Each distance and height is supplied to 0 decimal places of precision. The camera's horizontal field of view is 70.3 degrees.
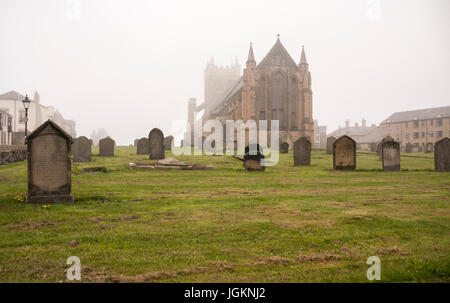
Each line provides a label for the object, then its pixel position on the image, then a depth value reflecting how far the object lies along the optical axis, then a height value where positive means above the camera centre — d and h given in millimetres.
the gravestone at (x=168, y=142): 31295 +937
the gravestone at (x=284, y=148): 32500 +372
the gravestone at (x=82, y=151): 18969 +77
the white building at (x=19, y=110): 51938 +7336
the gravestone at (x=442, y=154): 15851 -143
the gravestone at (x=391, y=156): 16203 -240
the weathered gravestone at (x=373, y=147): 41256 +570
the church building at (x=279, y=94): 44594 +8284
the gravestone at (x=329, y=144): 30359 +728
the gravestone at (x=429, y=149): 39381 +276
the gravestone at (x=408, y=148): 39188 +340
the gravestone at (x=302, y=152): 19469 -25
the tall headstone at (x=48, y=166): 7691 -330
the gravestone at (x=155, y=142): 19611 +618
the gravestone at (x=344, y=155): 16656 -186
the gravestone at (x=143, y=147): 24828 +398
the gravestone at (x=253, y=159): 15977 -365
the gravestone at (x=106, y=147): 22975 +375
